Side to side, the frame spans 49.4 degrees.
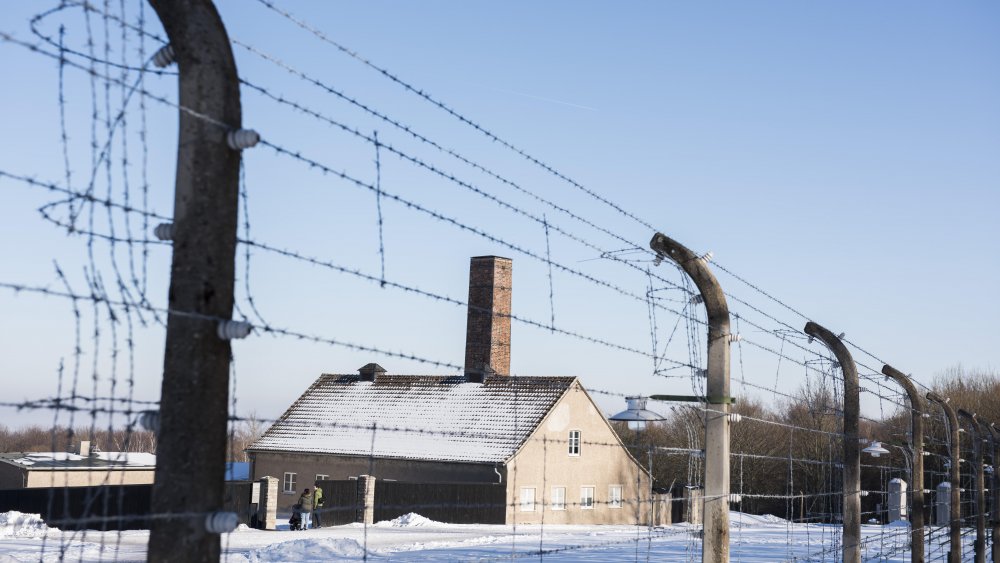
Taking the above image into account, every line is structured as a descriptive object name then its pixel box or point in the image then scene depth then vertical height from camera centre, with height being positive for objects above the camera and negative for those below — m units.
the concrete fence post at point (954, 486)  17.66 -0.16
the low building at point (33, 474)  46.88 -1.43
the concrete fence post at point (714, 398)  10.09 +0.65
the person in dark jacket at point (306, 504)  29.10 -1.40
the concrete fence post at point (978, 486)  19.02 -0.15
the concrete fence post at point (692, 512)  40.24 -1.71
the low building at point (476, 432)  36.41 +0.70
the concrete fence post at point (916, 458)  16.06 +0.27
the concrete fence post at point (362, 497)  30.74 -1.23
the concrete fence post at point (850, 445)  13.37 +0.35
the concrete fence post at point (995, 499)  21.35 -0.40
